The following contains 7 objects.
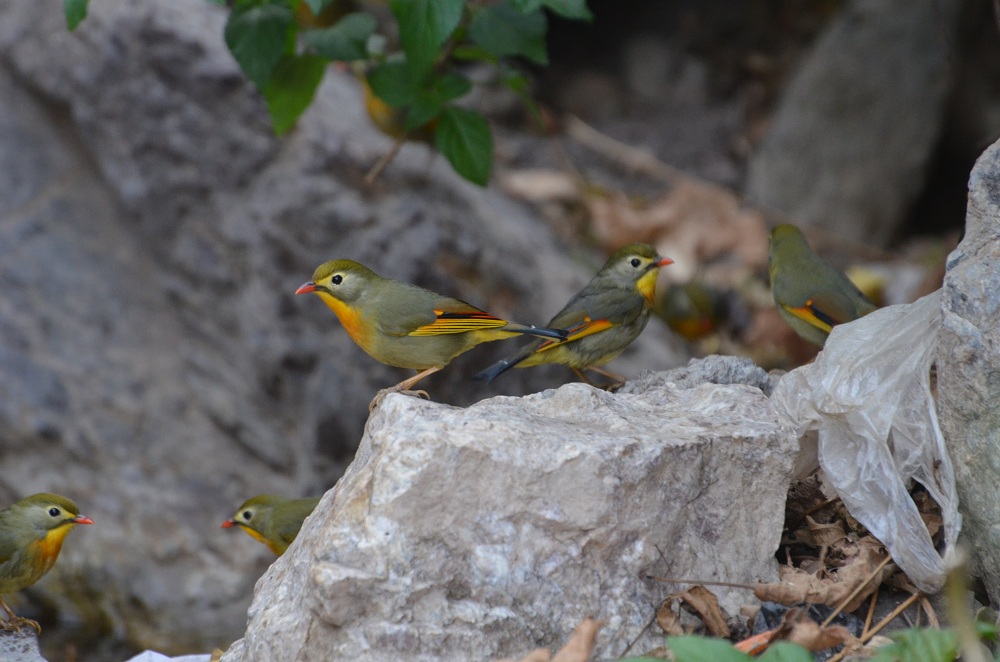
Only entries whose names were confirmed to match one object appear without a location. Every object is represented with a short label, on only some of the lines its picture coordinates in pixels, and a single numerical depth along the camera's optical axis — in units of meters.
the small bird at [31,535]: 10.52
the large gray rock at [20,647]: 8.72
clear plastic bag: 6.81
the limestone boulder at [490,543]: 6.08
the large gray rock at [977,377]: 6.29
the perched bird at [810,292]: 10.85
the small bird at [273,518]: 10.75
